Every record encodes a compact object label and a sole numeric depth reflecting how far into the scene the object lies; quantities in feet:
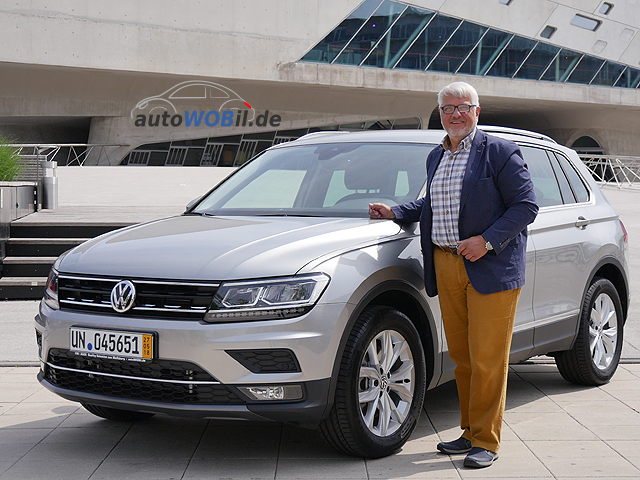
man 13.16
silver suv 12.11
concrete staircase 31.48
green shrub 41.91
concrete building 103.81
